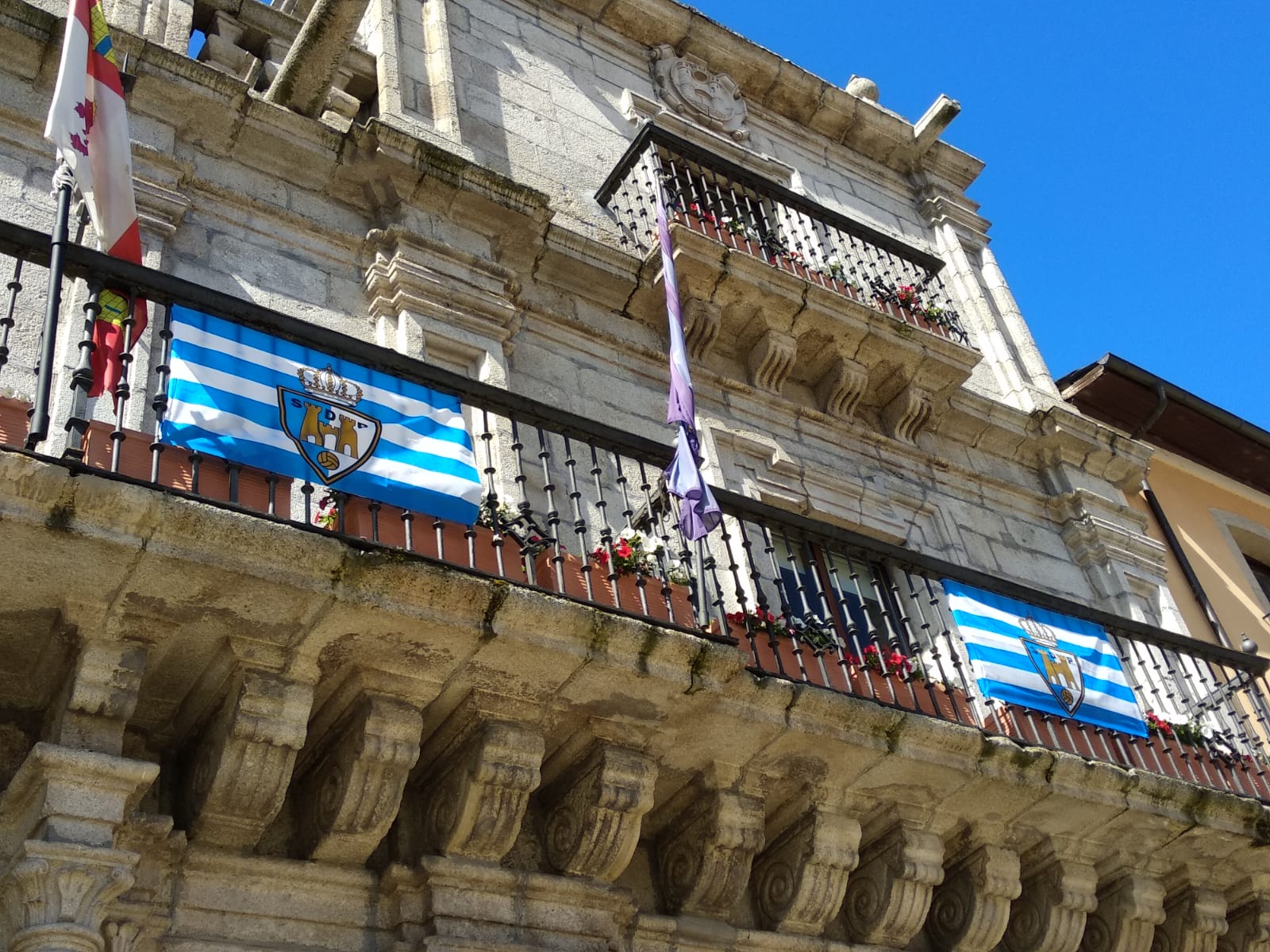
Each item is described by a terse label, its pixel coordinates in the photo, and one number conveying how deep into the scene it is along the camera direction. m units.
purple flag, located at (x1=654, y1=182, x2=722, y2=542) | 6.02
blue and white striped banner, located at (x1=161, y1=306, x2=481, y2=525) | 5.05
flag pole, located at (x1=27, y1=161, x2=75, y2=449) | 4.42
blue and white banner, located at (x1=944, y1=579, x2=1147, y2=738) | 7.07
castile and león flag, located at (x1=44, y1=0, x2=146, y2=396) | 5.68
